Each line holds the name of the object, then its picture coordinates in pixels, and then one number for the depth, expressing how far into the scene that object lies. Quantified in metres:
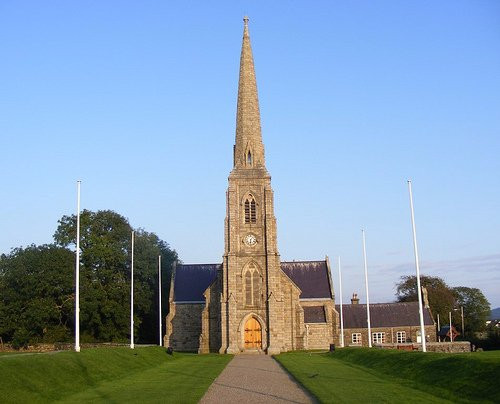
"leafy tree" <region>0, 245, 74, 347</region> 73.69
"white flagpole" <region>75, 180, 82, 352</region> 35.91
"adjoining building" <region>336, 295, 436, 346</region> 83.31
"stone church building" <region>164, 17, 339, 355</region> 66.94
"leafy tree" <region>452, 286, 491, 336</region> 112.31
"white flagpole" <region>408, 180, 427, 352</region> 38.09
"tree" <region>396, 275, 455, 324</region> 103.88
